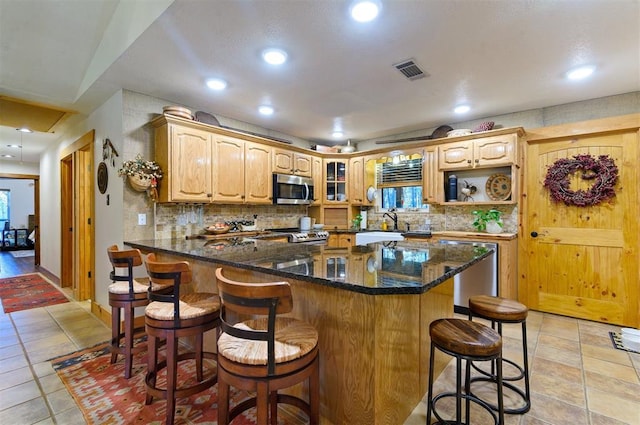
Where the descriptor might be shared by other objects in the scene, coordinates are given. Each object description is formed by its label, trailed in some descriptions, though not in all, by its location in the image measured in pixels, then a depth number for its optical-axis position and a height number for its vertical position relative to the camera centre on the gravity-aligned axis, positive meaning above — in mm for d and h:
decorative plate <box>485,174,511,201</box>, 3982 +328
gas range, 4203 -334
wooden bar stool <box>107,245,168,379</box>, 2215 -602
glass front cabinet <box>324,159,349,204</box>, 5238 +563
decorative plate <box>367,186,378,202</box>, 5152 +310
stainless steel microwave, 4343 +350
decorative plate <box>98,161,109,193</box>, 3377 +414
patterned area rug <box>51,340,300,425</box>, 1781 -1202
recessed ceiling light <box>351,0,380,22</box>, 1869 +1286
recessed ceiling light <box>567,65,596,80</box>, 2755 +1296
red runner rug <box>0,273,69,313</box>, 4070 -1198
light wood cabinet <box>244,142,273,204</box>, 3981 +527
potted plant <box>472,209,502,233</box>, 3768 -123
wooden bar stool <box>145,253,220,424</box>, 1680 -616
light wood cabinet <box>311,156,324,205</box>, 5055 +565
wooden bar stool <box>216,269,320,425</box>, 1203 -579
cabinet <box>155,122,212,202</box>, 3162 +556
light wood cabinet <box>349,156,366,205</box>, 5082 +533
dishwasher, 3439 -815
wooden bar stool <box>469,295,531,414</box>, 1843 -641
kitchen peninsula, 1454 -564
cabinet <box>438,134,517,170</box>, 3688 +760
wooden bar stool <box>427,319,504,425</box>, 1414 -637
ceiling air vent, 2623 +1289
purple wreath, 3254 +368
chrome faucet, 4941 -81
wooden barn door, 3197 -349
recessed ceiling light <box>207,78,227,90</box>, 2943 +1294
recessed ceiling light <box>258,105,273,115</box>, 3732 +1303
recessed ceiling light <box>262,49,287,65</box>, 2434 +1296
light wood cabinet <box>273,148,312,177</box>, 4387 +766
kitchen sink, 4270 -351
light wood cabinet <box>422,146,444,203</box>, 4258 +477
